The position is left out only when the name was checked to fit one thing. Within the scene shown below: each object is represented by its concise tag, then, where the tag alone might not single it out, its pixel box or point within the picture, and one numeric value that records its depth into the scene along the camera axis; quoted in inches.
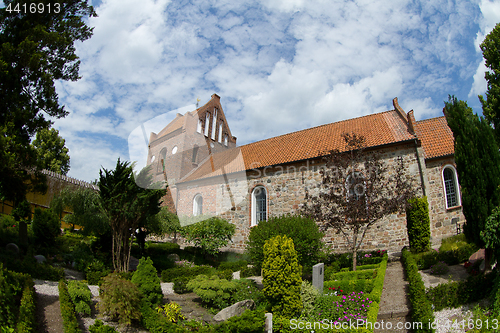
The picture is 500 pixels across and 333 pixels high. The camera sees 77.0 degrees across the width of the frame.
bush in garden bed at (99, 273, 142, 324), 255.3
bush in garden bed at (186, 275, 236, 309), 328.2
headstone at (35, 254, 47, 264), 409.7
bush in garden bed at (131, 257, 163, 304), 299.9
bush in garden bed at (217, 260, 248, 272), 549.6
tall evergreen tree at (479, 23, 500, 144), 555.5
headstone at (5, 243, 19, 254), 411.1
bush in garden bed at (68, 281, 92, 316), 260.4
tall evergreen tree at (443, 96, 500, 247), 352.5
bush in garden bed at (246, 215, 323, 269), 417.4
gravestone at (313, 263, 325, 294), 335.0
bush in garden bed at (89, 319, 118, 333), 213.5
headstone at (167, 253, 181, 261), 598.2
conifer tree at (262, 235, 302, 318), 287.7
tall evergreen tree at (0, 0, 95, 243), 353.1
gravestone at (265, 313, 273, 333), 256.3
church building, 560.4
